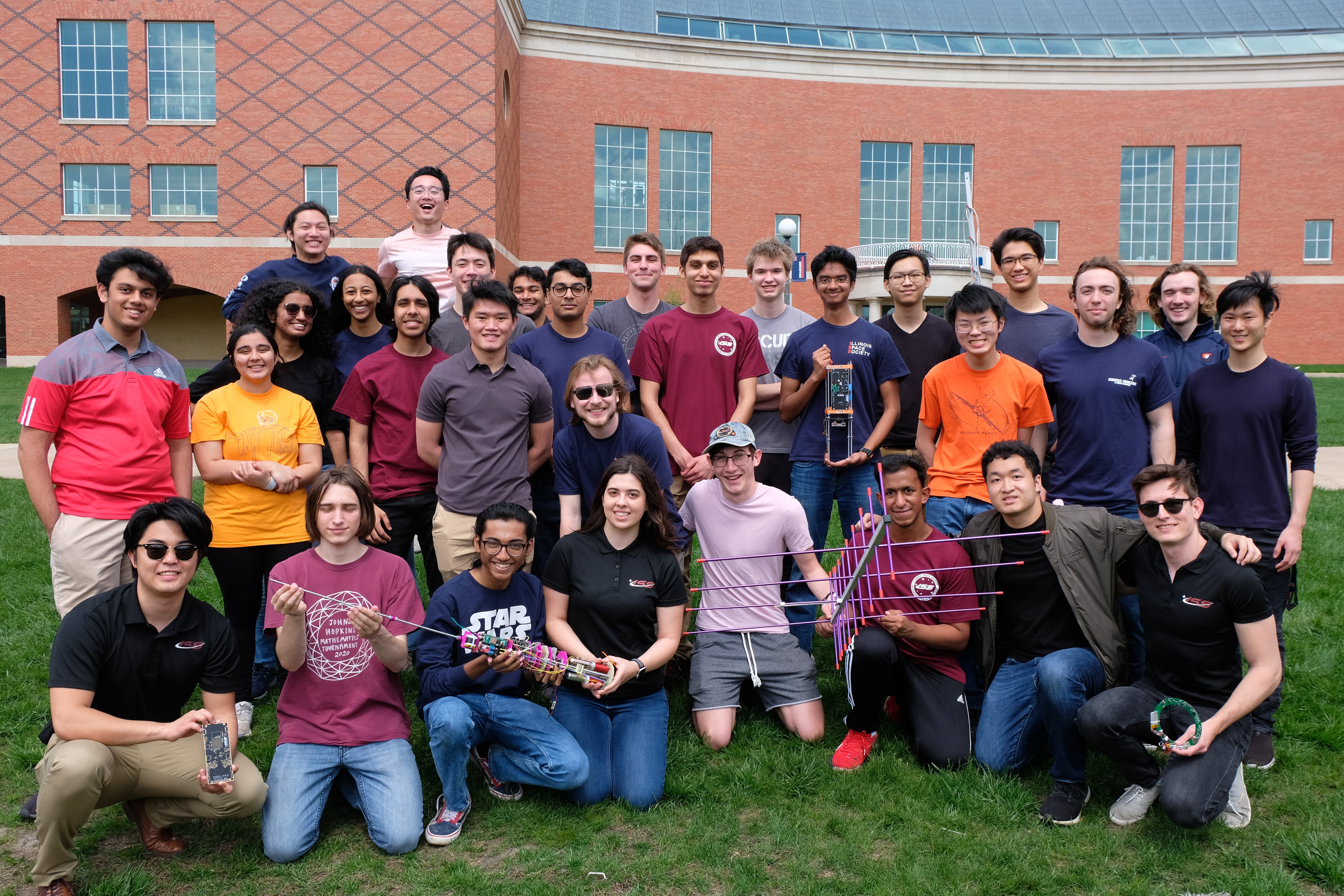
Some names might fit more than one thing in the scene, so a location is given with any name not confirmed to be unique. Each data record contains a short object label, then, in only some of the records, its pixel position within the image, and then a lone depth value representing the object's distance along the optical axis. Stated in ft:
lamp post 55.06
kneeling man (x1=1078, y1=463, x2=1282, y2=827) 13.12
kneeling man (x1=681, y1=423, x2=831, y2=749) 17.12
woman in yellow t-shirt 16.55
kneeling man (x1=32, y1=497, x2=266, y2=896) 12.07
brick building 98.48
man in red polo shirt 14.75
